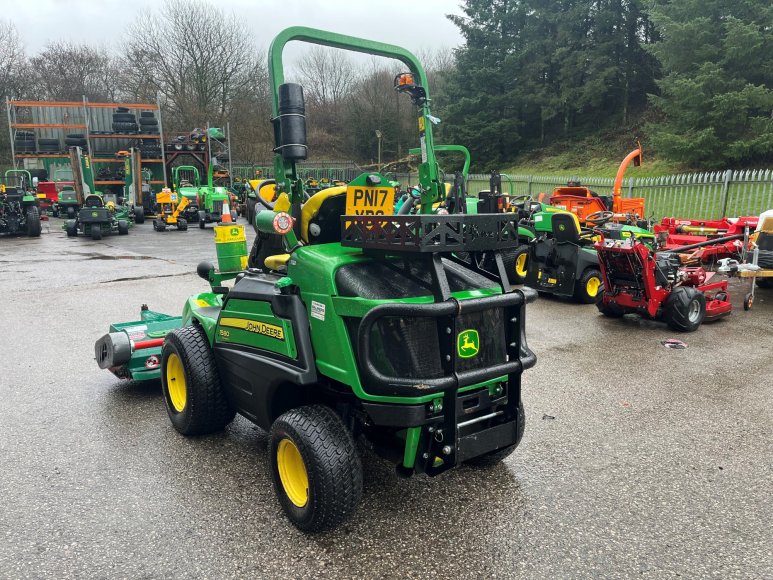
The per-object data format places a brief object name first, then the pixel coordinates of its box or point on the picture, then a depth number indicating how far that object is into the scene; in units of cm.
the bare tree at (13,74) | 3688
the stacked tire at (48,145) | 2417
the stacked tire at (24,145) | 2414
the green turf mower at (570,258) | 805
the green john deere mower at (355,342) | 257
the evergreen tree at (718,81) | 1805
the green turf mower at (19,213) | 1617
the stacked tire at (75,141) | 2405
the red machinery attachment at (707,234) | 890
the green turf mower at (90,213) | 1594
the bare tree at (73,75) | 3919
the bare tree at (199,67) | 3522
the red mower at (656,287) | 649
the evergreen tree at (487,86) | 2881
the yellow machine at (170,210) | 1825
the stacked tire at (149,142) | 2359
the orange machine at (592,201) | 1170
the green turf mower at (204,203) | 1897
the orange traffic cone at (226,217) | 441
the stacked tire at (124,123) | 2350
